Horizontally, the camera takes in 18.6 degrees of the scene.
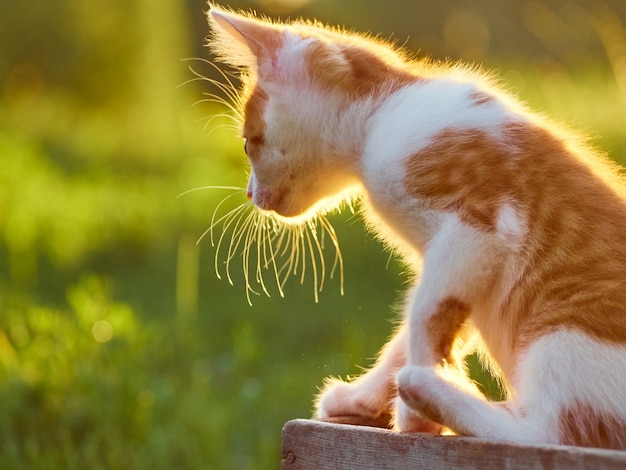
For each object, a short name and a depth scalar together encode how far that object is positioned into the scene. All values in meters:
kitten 0.73
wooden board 0.68
